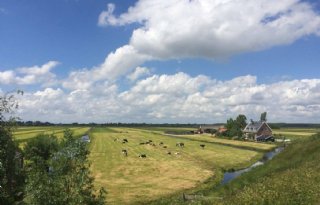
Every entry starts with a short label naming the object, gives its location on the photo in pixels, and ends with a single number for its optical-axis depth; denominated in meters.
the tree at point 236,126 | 98.99
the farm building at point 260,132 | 94.92
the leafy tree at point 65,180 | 15.82
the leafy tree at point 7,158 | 13.03
